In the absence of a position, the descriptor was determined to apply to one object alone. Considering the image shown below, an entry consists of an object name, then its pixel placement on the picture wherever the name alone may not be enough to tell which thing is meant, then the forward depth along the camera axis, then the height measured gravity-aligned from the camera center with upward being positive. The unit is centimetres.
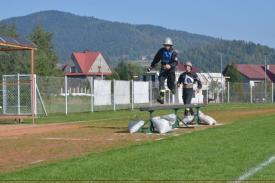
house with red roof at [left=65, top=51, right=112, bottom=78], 15350 +806
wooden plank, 1756 -28
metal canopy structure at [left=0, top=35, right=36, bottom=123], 2519 +213
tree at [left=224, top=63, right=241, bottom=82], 11925 +450
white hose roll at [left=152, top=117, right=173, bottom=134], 1823 -78
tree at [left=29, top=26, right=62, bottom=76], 8884 +790
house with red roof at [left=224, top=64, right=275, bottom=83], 14400 +562
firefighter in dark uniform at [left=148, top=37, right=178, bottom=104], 1945 +104
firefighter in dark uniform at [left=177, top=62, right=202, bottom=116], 2278 +53
